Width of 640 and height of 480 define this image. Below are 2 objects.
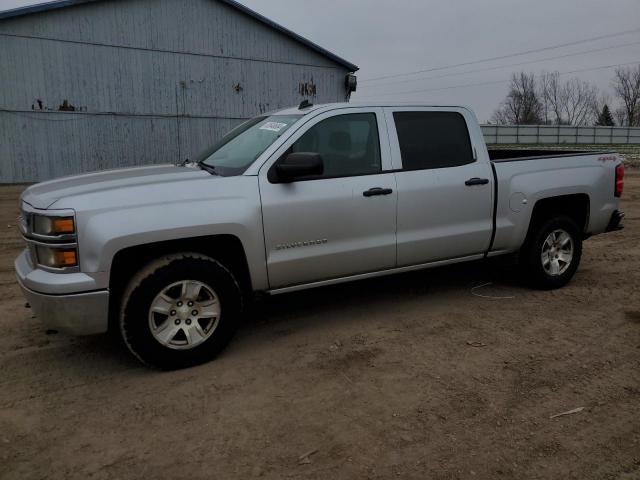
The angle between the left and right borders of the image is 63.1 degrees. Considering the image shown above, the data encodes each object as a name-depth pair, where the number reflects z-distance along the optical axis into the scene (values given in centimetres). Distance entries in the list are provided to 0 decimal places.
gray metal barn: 1464
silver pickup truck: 339
